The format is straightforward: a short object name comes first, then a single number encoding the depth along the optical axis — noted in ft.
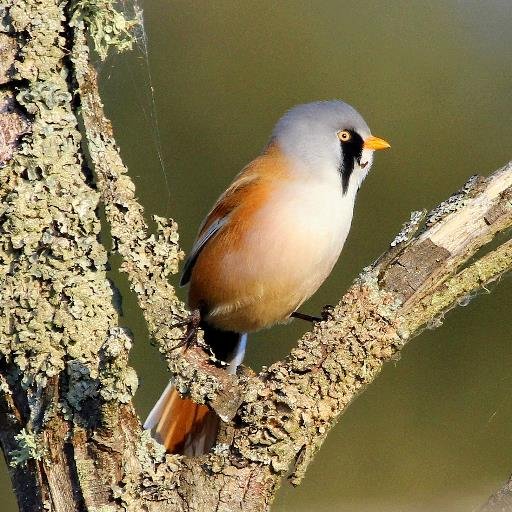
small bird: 25.50
